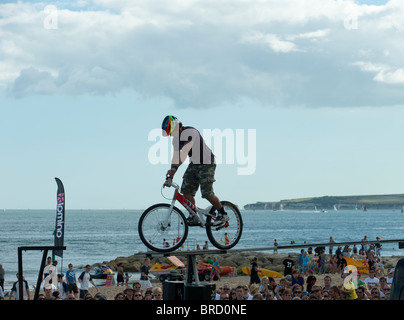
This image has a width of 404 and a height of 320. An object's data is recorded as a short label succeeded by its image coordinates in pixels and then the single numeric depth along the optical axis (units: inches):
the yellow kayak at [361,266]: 1304.0
